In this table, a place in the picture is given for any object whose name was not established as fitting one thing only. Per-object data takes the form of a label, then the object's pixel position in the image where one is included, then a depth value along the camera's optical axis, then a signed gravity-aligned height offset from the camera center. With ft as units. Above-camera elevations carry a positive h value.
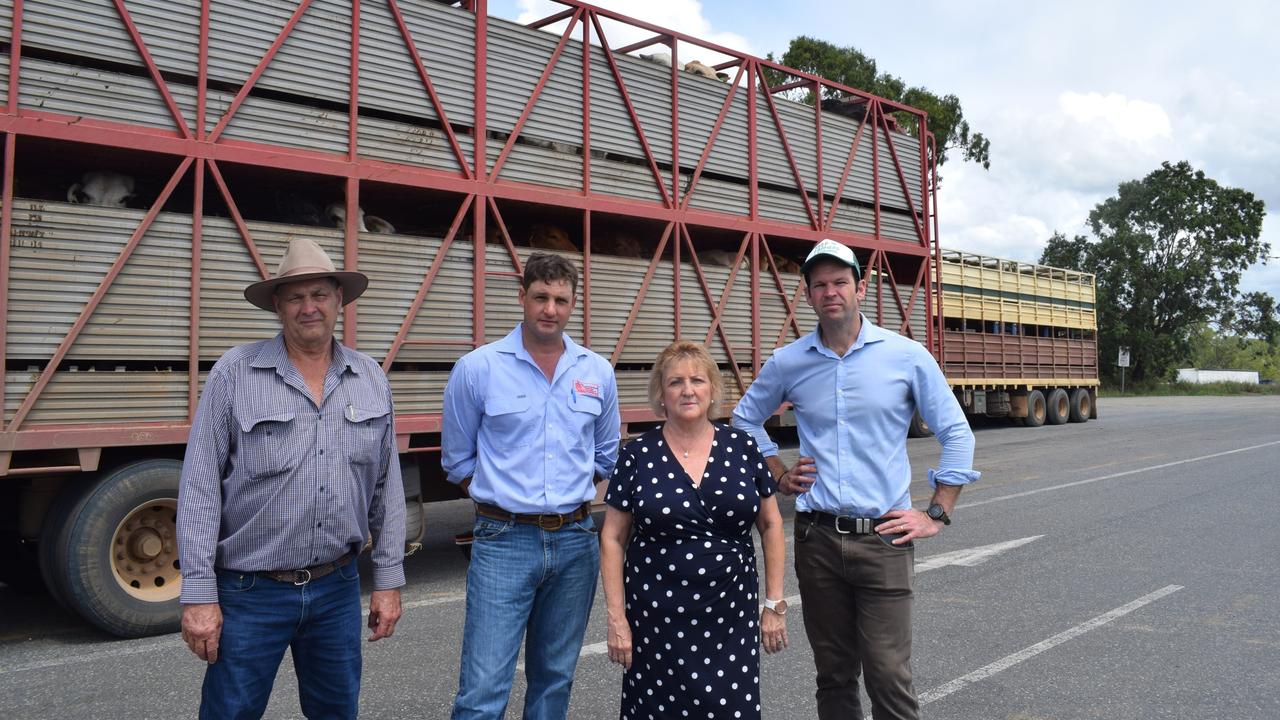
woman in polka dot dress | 8.68 -1.89
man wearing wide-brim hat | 7.93 -1.24
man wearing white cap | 9.53 -1.26
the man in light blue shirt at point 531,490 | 9.20 -1.27
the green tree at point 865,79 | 92.79 +30.60
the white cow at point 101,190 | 17.87 +3.59
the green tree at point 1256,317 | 160.86 +10.21
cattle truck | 16.48 +4.08
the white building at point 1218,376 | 248.73 -0.53
